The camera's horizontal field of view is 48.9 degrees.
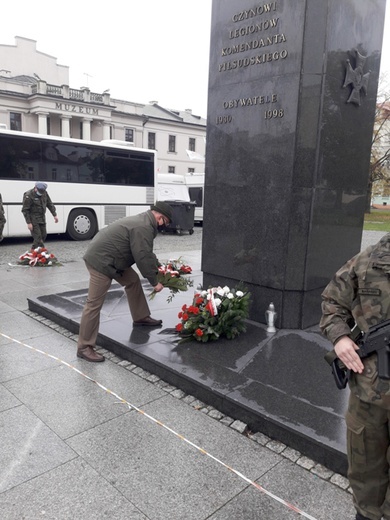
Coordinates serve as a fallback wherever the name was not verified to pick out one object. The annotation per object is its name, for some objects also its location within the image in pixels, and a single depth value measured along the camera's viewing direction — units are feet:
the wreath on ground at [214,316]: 15.02
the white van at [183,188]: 69.05
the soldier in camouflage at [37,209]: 35.63
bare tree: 126.62
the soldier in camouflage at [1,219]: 27.53
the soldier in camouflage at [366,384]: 6.30
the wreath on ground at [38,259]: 32.45
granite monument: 15.14
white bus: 43.01
